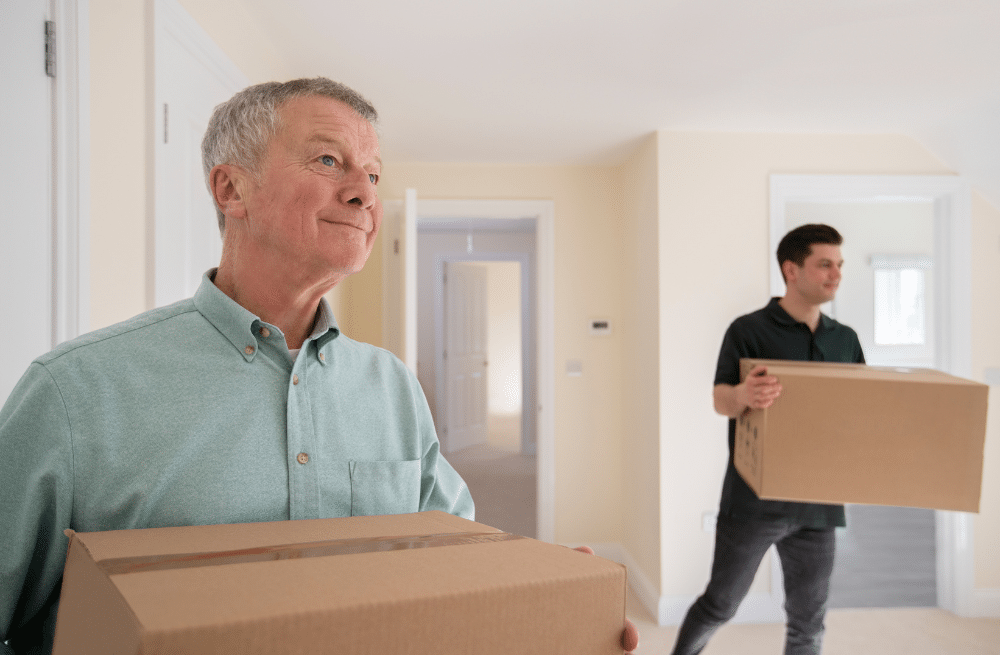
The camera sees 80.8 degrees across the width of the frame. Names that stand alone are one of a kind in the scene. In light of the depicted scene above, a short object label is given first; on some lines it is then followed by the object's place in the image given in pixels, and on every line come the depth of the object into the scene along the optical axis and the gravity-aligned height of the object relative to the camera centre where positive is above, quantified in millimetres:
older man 617 -81
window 5516 +211
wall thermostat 3754 -9
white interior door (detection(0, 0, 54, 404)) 945 +230
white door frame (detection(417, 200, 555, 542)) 3719 +11
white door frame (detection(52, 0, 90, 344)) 1051 +289
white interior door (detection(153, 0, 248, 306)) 1368 +446
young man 1924 -609
